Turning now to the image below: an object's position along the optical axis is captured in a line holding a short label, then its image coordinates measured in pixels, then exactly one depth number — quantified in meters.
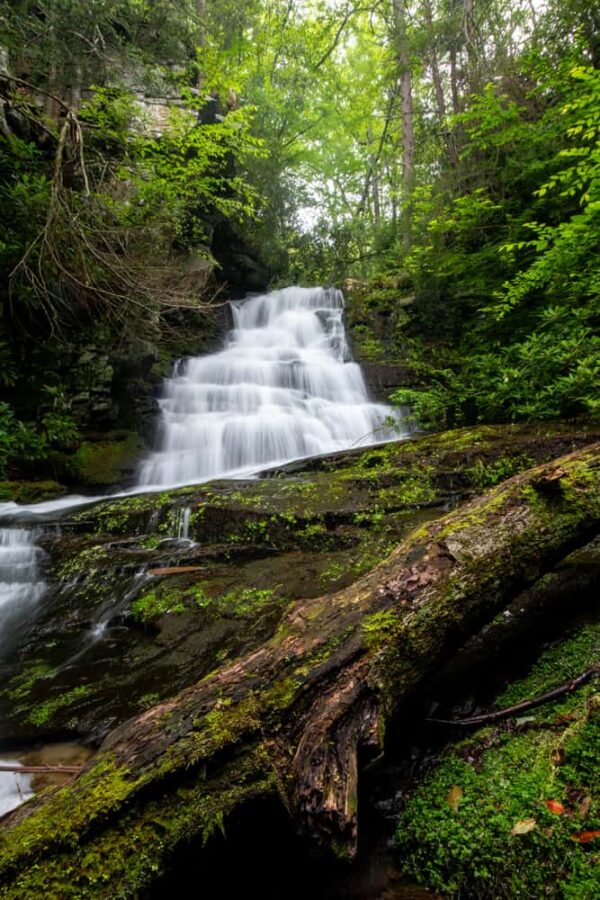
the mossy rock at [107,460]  7.96
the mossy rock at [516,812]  1.23
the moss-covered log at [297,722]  1.32
